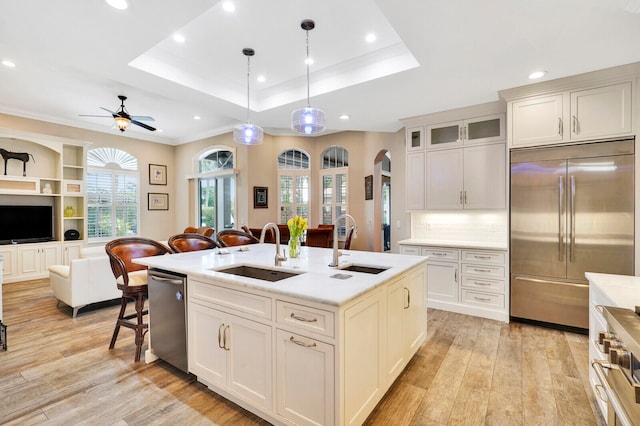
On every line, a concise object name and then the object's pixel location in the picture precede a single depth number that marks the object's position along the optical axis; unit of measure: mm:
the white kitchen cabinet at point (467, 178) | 3846
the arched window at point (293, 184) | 7469
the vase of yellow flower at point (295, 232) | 2650
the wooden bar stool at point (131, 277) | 2688
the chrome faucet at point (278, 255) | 2324
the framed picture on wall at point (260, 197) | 6910
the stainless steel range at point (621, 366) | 1120
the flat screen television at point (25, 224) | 5559
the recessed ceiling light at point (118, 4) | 2151
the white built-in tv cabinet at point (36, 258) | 5633
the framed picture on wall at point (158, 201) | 7777
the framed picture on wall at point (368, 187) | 6691
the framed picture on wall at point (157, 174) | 7770
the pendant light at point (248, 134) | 3652
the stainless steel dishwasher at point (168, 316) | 2283
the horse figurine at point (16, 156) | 5566
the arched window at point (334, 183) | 7258
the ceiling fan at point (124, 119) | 4559
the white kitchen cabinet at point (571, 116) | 3006
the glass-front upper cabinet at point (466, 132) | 3877
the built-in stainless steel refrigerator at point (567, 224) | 3016
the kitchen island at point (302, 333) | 1559
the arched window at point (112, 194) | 6891
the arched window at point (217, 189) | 7156
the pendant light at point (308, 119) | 3064
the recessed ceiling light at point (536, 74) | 3035
